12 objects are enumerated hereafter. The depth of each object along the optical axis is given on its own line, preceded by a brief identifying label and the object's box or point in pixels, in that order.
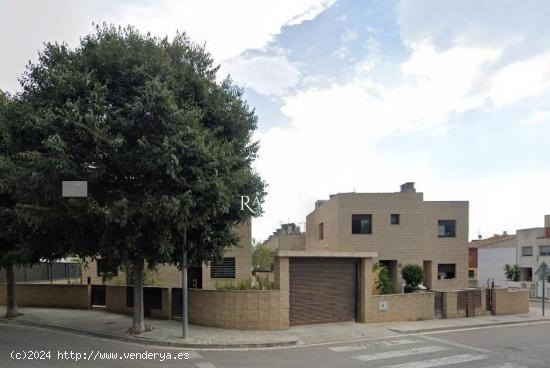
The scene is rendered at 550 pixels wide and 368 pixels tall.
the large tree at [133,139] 13.20
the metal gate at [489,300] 23.44
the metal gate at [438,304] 21.49
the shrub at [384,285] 21.84
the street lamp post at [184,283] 15.61
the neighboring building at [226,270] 26.89
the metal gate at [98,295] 22.16
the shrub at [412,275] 28.59
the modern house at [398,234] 34.09
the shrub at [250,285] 18.33
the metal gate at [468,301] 22.09
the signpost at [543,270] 26.43
